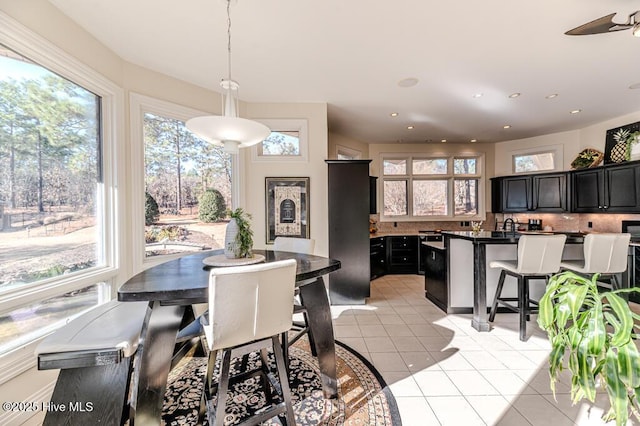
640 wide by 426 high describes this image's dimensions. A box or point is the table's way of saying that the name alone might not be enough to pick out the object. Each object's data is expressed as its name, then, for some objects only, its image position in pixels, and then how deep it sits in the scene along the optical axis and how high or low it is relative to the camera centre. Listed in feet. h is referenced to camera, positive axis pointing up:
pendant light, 5.61 +1.88
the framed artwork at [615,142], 13.50 +3.56
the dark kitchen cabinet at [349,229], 12.13 -0.78
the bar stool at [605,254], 8.67 -1.50
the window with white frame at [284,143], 12.08 +3.23
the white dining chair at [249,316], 3.95 -1.62
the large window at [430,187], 19.67 +1.82
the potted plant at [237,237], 6.31 -0.55
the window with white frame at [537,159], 17.28 +3.41
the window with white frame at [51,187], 5.58 +0.77
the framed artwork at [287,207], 12.17 +0.28
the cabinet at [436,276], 11.18 -2.94
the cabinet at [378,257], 16.38 -2.89
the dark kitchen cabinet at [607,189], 12.87 +1.00
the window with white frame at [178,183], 9.36 +1.24
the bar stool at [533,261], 8.55 -1.69
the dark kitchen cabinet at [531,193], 16.46 +1.08
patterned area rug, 5.48 -4.22
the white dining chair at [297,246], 8.04 -1.08
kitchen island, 10.50 -2.09
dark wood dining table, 4.38 -1.76
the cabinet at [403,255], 17.99 -2.95
